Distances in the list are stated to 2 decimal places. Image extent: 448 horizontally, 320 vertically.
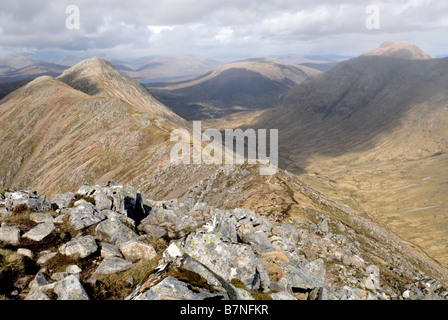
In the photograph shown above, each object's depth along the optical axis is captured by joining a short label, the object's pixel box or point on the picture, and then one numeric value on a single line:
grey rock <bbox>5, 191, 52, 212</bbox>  25.22
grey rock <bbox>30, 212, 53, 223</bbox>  23.39
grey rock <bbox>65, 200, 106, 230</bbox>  23.06
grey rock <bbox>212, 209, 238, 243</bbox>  24.68
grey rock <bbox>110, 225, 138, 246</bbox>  21.27
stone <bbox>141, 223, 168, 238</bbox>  23.96
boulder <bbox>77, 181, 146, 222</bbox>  28.14
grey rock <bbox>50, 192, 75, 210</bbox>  27.45
